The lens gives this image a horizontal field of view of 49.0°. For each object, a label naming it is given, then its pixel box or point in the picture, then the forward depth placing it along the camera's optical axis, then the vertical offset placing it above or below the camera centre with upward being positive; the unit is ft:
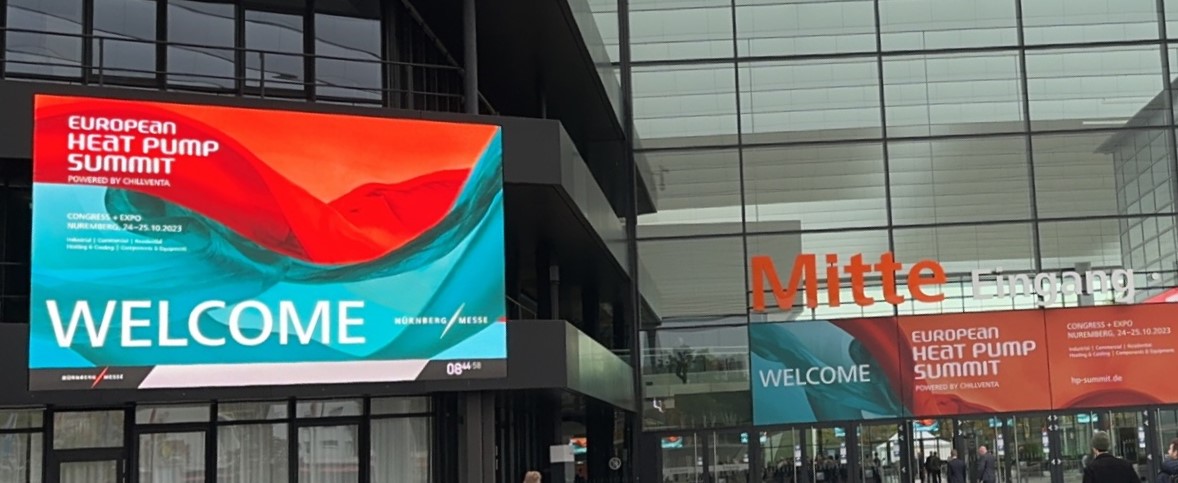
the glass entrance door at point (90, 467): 57.16 -1.47
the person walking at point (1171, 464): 50.49 -2.37
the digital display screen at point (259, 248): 54.13 +7.97
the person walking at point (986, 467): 92.07 -4.17
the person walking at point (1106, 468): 39.86 -1.95
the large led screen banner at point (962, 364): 97.30 +3.39
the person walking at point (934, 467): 96.07 -4.24
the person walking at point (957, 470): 91.35 -4.28
